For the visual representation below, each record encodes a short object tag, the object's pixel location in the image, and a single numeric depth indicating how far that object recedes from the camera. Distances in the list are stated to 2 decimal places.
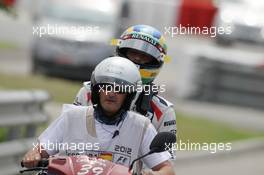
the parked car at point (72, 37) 46.91
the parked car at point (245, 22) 72.01
